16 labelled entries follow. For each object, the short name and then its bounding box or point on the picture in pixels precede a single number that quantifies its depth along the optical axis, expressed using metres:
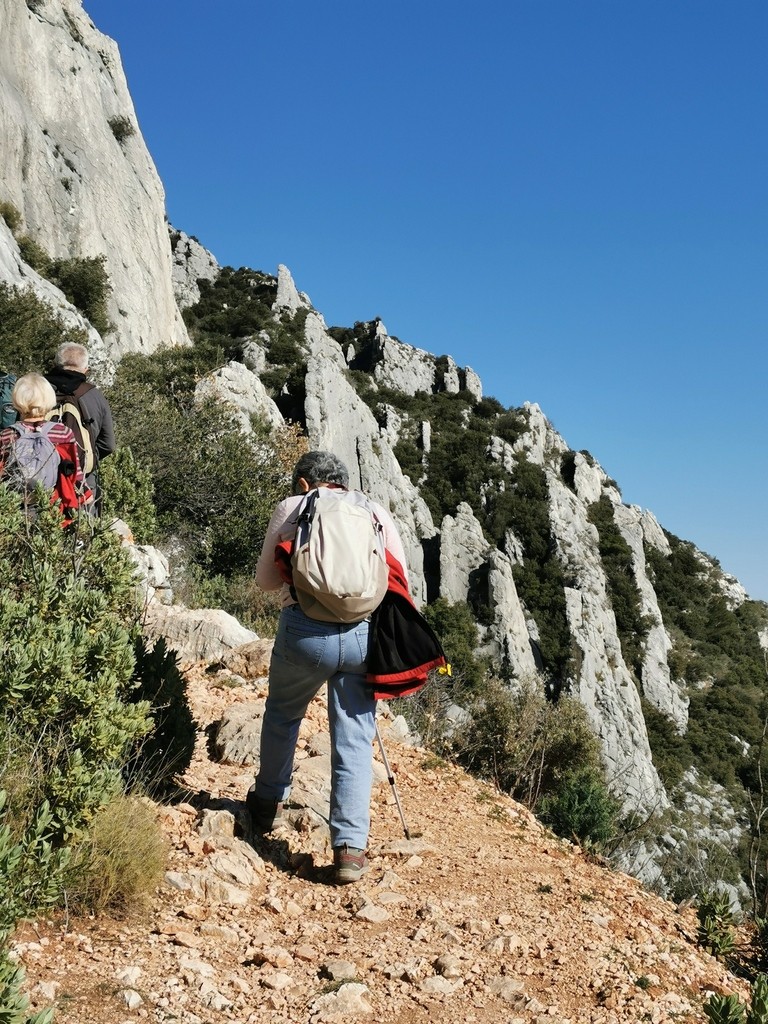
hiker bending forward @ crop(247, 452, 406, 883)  3.41
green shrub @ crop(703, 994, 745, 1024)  2.31
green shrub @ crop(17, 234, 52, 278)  25.12
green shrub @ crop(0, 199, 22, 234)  25.27
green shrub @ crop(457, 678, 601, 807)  7.77
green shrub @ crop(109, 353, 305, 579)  14.52
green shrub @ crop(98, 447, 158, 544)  9.90
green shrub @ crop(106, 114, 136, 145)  34.00
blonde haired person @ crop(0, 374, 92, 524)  4.60
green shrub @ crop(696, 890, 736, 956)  3.63
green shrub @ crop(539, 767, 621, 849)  6.05
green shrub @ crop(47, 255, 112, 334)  25.73
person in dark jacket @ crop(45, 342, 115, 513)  5.47
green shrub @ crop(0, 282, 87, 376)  14.92
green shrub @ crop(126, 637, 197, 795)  3.84
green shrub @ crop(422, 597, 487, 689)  29.52
